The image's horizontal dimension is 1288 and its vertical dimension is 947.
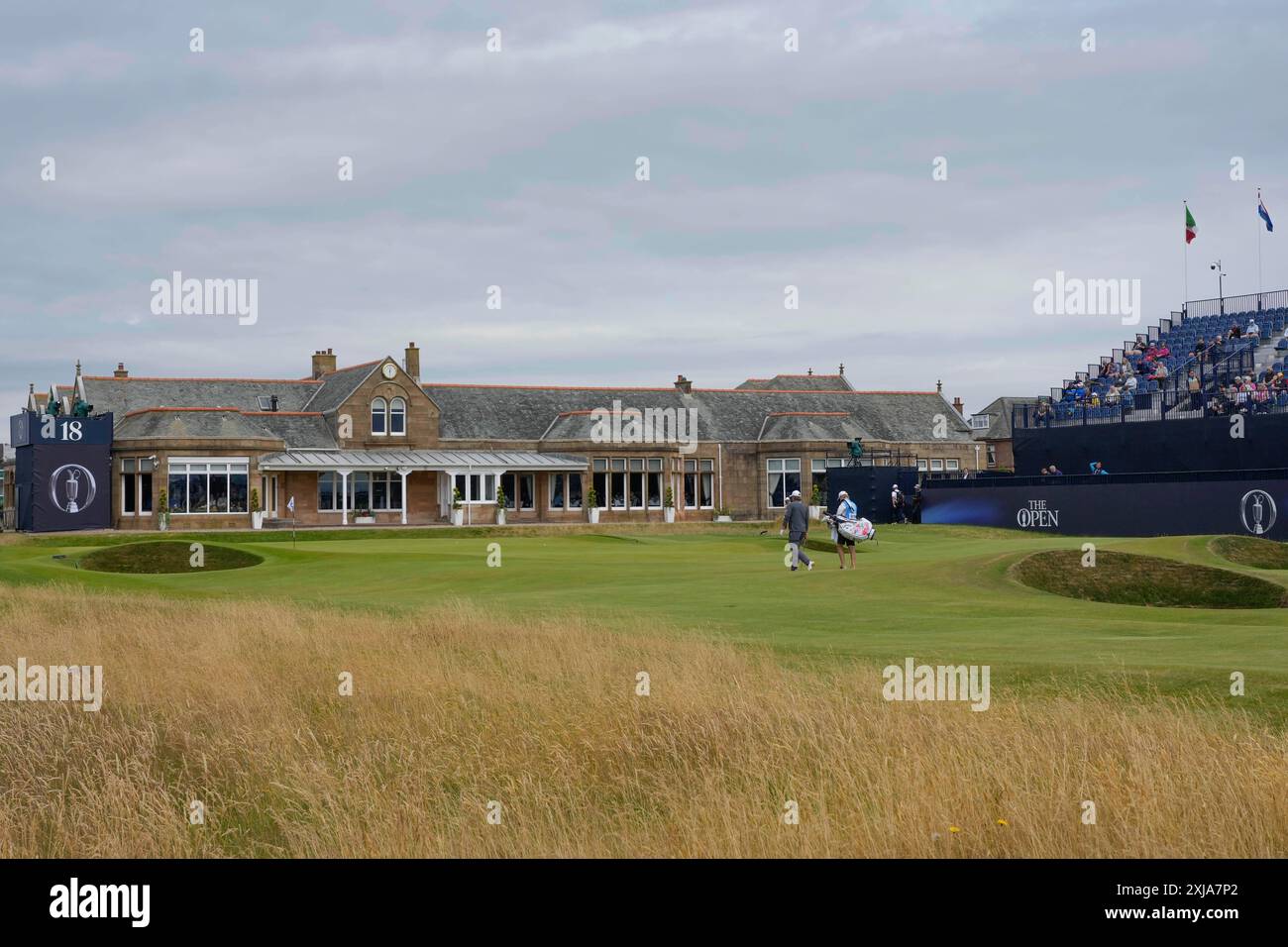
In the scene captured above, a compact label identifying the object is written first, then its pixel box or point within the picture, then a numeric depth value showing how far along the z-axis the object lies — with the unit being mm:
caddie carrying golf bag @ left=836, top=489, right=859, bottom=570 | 27781
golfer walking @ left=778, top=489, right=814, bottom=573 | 26781
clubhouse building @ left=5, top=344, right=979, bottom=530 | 58219
